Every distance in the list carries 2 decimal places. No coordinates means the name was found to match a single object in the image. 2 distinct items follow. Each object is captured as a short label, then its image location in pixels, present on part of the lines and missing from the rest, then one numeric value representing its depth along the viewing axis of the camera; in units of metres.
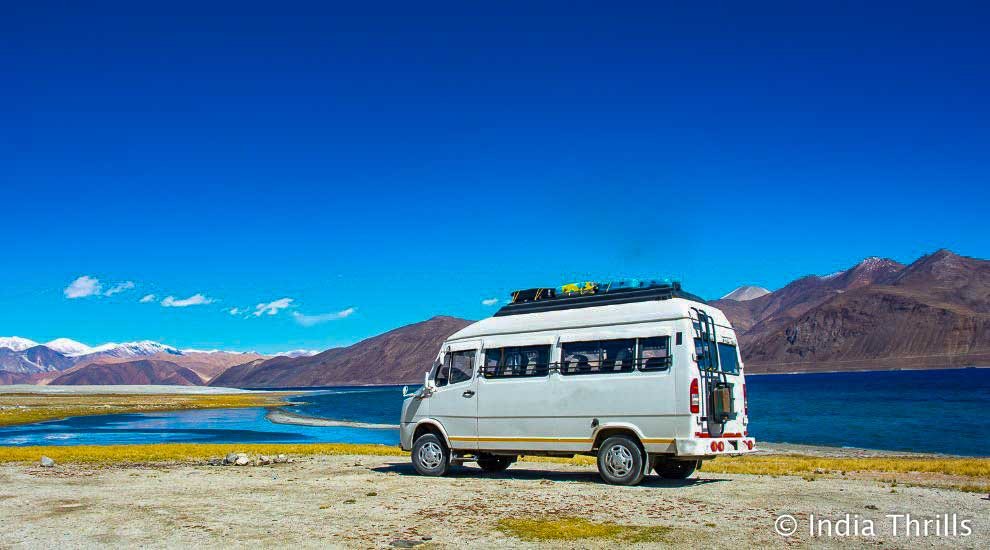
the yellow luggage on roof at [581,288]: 18.94
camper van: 16.41
